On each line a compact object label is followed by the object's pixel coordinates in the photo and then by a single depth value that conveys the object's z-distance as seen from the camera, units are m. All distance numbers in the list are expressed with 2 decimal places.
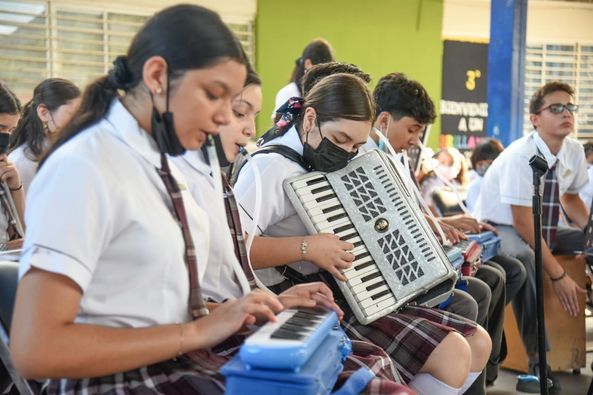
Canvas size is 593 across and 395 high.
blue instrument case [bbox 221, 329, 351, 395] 1.19
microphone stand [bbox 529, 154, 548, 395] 2.93
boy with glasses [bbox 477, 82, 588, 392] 3.91
